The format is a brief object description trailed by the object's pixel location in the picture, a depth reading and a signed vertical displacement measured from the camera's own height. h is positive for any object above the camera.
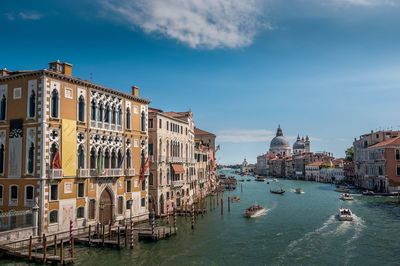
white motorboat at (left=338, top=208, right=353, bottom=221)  39.00 -5.18
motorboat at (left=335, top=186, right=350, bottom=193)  73.19 -5.20
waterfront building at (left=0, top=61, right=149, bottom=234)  25.83 +1.15
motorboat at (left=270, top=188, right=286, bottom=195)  74.96 -5.46
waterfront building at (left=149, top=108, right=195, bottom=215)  39.41 +0.32
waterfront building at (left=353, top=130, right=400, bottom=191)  65.88 -0.24
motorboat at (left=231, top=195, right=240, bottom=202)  60.52 -5.43
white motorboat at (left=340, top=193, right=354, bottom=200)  58.62 -5.14
